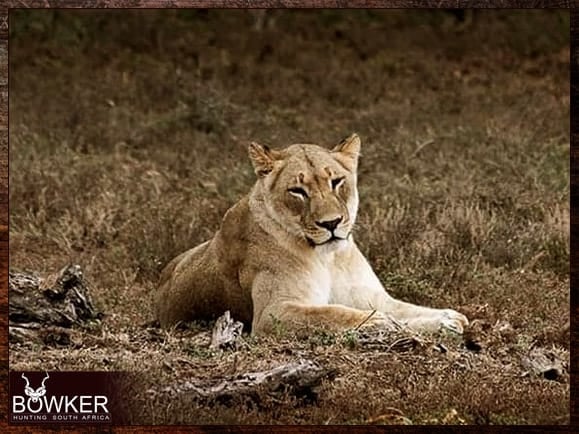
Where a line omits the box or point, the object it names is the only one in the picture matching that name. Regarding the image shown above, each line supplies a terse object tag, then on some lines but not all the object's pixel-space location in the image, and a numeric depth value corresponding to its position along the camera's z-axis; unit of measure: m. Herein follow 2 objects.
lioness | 16.22
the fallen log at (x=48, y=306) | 16.56
